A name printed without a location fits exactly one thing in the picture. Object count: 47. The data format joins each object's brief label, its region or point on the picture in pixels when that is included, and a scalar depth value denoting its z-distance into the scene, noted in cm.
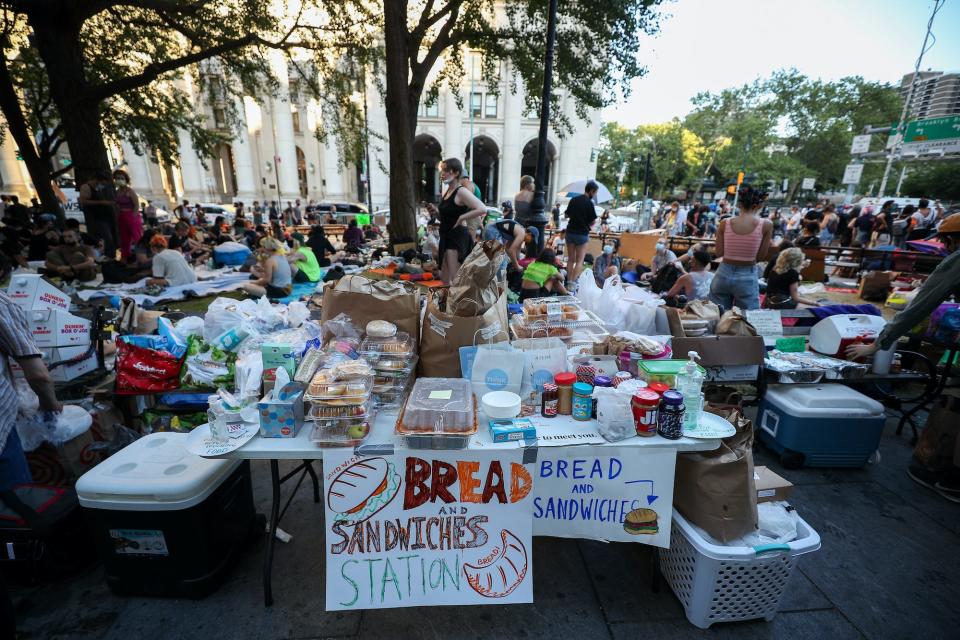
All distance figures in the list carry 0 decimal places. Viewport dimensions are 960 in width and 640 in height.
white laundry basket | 199
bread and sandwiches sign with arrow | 211
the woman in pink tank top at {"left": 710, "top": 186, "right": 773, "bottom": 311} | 459
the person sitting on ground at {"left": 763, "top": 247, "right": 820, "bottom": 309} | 565
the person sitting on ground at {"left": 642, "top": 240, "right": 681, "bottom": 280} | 856
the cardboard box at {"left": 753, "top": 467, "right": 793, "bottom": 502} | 230
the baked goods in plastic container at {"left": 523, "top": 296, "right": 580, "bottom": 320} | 309
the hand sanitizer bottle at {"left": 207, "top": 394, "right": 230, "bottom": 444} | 198
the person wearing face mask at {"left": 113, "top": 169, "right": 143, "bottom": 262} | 1041
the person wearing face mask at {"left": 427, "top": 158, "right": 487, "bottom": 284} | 561
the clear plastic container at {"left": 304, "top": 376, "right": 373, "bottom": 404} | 202
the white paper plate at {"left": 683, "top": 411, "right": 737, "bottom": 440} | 209
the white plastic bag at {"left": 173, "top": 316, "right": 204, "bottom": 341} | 372
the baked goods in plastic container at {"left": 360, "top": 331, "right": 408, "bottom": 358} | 249
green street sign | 2641
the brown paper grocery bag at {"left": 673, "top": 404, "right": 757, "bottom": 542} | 203
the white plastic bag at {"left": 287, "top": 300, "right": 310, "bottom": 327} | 410
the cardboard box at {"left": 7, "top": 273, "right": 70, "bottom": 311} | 309
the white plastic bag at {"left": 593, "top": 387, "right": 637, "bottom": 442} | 205
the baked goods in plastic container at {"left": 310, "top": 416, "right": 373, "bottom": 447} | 199
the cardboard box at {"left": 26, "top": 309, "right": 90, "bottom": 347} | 303
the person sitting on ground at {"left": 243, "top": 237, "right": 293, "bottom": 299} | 757
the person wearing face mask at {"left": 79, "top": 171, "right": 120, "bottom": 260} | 947
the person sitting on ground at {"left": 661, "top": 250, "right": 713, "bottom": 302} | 592
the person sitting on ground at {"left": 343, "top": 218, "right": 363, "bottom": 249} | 1379
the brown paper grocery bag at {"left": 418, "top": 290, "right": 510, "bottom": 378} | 245
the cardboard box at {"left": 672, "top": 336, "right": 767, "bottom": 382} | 314
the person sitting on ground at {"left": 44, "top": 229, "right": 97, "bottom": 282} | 837
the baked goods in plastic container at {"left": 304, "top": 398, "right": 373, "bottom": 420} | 201
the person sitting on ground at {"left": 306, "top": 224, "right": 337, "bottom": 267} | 1152
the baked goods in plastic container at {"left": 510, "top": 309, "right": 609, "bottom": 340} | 292
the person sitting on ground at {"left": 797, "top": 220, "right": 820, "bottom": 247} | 926
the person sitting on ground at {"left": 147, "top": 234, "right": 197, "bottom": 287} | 835
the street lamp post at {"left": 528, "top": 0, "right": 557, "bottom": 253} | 657
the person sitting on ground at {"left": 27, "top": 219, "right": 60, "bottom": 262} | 1028
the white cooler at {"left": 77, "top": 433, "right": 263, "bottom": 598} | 207
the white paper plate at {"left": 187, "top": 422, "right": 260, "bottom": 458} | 191
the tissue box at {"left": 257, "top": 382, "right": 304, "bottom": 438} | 200
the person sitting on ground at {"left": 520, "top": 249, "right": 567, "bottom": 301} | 567
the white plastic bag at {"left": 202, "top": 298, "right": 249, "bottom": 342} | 356
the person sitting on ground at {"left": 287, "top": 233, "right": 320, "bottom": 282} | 905
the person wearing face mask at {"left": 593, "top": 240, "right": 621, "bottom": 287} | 800
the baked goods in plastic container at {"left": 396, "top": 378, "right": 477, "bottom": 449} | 195
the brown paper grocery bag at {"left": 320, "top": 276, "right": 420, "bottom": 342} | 268
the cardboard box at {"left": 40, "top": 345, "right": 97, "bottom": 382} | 310
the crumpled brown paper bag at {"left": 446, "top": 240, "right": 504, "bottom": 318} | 252
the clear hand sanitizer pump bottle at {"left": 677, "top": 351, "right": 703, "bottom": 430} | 215
